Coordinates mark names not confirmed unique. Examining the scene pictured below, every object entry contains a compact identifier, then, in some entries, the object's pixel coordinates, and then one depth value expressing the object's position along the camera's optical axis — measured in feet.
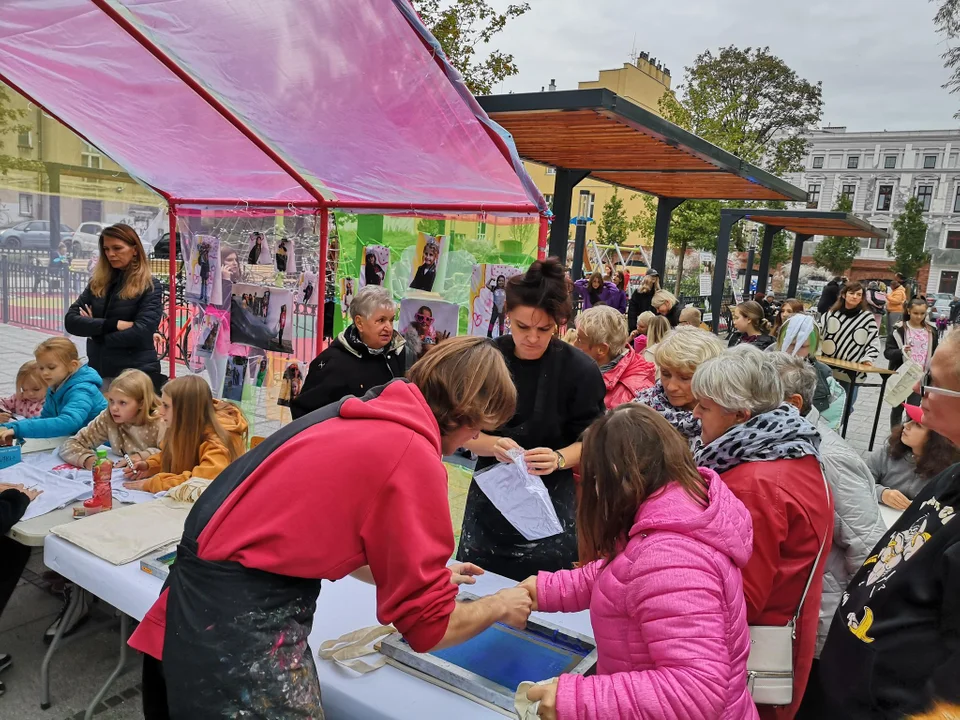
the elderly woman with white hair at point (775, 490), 5.03
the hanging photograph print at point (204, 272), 16.30
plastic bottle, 9.02
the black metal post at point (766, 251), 63.05
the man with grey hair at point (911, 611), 3.41
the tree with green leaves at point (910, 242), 157.48
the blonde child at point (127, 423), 11.44
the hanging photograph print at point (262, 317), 15.21
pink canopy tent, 9.52
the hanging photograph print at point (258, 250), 15.51
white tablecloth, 5.06
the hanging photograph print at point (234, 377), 16.01
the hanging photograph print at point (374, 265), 14.55
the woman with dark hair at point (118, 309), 14.24
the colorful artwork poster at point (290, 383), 15.15
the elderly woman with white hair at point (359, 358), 10.36
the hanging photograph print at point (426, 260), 13.71
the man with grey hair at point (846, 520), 6.48
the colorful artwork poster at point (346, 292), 15.15
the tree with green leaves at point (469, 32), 37.01
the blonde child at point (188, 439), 10.47
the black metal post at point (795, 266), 73.10
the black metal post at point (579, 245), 43.93
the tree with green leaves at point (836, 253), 161.27
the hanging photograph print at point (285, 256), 15.29
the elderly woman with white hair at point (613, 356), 12.65
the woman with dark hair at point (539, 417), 8.23
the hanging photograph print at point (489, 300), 12.83
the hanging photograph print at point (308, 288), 15.01
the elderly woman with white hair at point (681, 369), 8.13
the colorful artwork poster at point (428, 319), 13.52
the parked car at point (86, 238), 30.73
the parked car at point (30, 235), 31.22
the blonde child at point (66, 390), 12.11
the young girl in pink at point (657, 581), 3.93
